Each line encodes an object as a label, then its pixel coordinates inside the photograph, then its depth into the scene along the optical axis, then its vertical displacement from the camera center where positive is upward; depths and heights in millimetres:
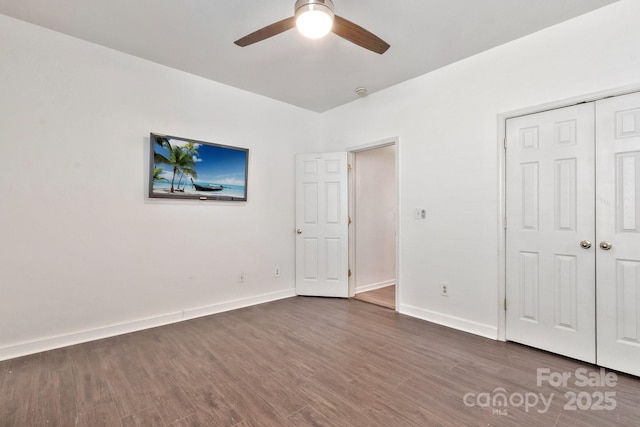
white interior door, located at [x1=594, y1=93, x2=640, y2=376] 2199 -142
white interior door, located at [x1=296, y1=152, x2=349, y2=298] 4332 -186
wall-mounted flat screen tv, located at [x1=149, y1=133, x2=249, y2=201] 3188 +495
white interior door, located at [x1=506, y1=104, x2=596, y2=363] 2412 -163
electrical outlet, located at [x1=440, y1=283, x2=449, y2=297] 3244 -840
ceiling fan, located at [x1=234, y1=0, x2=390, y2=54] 1883 +1252
